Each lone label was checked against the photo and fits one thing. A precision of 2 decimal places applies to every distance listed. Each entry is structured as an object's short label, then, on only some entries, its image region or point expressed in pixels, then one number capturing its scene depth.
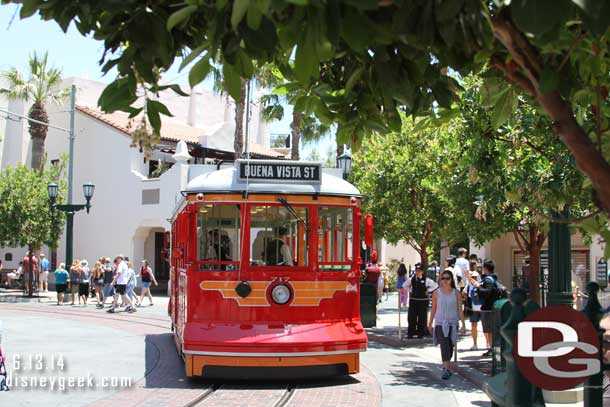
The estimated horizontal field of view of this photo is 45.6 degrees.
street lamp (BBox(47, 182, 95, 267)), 27.33
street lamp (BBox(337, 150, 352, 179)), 19.22
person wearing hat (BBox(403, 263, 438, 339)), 16.72
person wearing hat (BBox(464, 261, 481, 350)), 14.58
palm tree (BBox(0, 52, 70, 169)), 35.62
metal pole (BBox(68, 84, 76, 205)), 28.44
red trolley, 10.17
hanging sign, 27.93
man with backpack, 13.54
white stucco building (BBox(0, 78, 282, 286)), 34.19
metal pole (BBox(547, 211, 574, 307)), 7.45
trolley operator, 10.73
